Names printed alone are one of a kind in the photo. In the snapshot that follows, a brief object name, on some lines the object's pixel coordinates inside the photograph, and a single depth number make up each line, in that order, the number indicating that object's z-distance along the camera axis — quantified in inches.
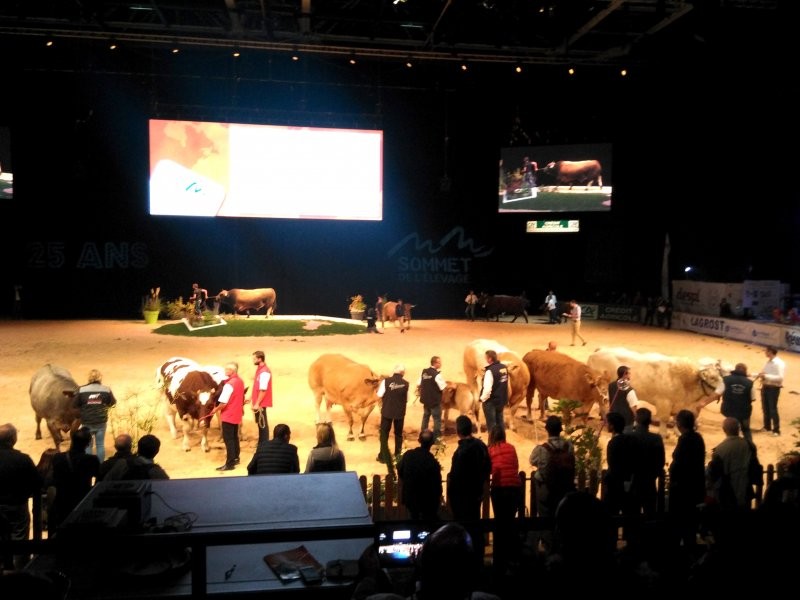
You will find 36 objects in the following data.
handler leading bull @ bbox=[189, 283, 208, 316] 885.2
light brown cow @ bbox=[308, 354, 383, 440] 389.7
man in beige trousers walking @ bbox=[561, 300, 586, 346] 743.1
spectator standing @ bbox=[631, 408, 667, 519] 221.1
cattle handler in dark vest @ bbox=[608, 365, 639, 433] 342.0
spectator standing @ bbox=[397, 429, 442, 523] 203.5
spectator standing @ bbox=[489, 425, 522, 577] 213.2
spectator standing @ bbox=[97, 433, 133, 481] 210.4
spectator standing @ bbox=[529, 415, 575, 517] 212.7
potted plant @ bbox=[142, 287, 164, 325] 946.1
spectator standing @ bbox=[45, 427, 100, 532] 195.3
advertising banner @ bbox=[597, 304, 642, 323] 1062.4
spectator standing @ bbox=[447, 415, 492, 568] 209.2
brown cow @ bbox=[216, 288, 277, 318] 984.3
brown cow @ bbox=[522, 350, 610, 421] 406.6
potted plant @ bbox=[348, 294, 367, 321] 994.7
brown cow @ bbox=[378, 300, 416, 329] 951.0
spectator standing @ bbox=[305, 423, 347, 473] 210.1
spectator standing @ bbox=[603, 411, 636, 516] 220.5
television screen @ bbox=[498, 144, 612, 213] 979.9
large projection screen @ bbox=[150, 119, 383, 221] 851.4
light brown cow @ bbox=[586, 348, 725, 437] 398.3
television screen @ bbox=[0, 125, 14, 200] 879.1
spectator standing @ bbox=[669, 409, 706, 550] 223.9
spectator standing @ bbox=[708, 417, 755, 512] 216.1
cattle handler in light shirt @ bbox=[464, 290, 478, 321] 1055.6
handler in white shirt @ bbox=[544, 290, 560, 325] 1005.8
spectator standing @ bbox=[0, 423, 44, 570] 190.2
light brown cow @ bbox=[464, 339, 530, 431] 413.7
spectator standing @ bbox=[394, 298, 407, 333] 902.1
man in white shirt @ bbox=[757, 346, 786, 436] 393.4
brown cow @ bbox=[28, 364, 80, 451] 345.4
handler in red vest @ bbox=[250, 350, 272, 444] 357.4
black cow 1050.7
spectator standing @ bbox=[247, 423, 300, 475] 221.6
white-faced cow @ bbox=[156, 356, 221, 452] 362.0
